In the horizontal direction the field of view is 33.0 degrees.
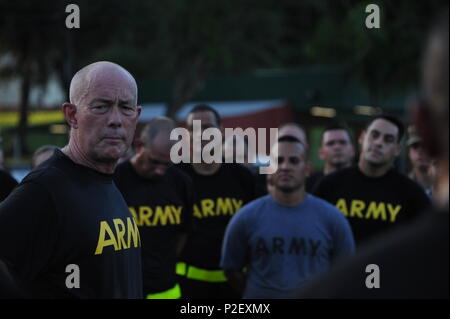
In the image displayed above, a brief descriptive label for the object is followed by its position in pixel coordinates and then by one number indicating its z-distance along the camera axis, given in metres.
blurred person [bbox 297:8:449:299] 1.48
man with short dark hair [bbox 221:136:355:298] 5.29
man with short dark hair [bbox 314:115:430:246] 6.16
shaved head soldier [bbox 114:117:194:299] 5.81
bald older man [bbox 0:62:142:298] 2.96
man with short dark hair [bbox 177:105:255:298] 6.96
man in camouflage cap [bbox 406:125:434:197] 7.36
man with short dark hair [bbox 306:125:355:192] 8.16
